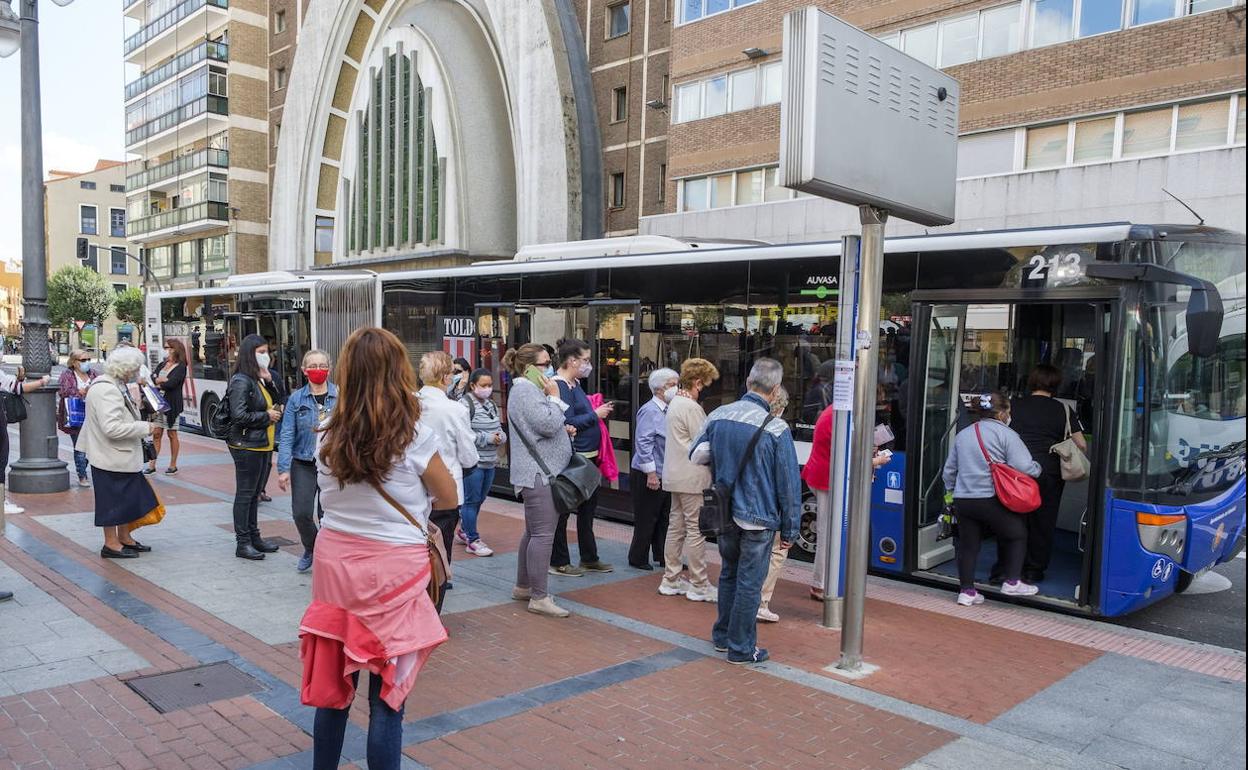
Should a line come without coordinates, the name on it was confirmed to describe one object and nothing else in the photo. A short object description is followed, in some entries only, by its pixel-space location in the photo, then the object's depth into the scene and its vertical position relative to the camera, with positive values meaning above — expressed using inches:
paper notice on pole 223.6 -12.4
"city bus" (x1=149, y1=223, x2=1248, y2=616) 245.4 -4.2
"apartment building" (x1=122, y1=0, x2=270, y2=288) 1844.2 +378.0
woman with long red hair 127.1 -32.7
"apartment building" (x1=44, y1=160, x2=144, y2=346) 2987.2 +302.5
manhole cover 178.4 -75.1
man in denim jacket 206.4 -35.3
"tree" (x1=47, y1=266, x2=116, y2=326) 2554.1 +41.0
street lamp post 409.7 +2.2
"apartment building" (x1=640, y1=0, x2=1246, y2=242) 632.4 +181.7
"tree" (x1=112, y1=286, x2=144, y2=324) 2514.8 +15.0
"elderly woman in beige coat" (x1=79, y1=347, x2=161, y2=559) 283.1 -42.7
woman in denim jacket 267.9 -34.0
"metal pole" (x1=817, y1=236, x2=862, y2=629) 232.1 -21.9
